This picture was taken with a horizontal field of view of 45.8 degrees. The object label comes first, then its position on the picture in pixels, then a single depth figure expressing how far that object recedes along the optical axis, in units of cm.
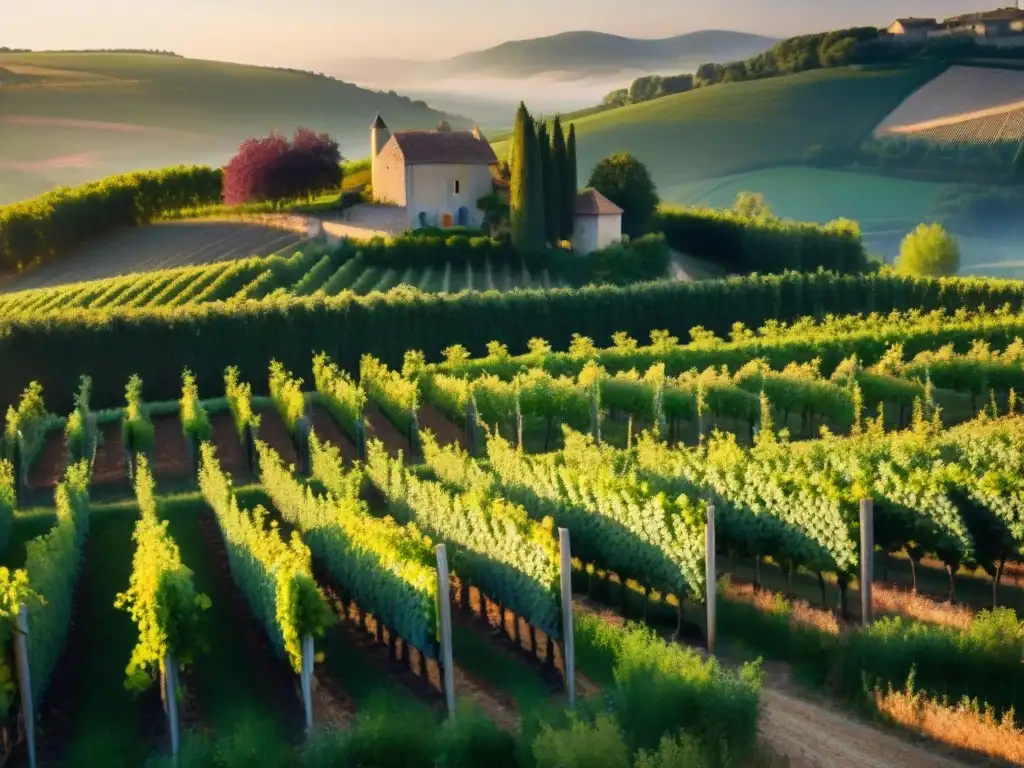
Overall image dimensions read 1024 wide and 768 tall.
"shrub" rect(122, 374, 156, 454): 2697
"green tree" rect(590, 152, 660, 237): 6347
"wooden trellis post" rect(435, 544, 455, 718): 1316
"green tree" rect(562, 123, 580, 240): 5919
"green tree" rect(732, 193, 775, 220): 9106
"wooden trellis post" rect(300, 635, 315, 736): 1302
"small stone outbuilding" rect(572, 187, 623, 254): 5928
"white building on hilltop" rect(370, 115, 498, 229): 6253
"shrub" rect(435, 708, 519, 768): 1048
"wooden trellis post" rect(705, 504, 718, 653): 1447
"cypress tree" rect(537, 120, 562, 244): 5800
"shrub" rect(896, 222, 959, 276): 8700
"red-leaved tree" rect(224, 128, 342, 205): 6875
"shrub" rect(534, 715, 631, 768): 963
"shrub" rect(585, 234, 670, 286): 5600
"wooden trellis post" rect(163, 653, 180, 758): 1280
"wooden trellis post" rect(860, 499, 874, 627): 1485
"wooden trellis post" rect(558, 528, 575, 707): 1362
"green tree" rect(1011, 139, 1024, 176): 11700
